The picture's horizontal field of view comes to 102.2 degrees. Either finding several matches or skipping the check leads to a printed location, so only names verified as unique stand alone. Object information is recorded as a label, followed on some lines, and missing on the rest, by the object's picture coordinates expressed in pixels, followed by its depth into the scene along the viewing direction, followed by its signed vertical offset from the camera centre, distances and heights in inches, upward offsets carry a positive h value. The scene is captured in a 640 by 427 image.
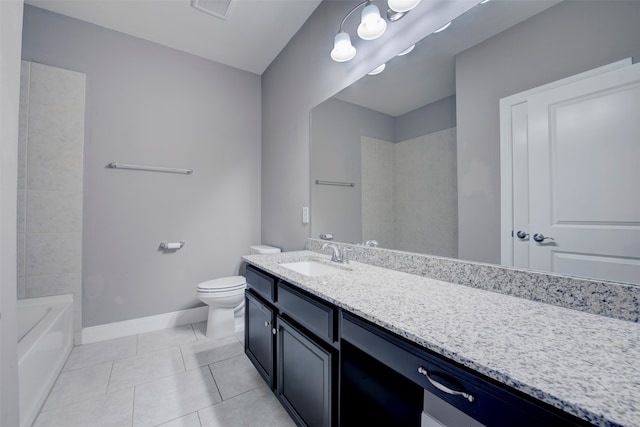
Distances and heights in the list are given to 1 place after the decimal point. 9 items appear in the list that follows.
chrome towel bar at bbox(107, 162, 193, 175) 86.7 +17.7
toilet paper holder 94.5 -10.1
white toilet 83.4 -27.5
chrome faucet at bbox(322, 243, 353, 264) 63.5 -9.2
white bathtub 50.3 -29.6
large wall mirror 31.5 +18.9
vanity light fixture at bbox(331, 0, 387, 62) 53.4 +41.4
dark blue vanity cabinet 21.2 -20.0
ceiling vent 76.0 +63.9
